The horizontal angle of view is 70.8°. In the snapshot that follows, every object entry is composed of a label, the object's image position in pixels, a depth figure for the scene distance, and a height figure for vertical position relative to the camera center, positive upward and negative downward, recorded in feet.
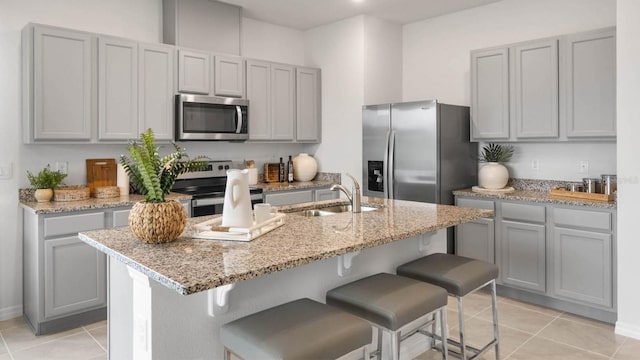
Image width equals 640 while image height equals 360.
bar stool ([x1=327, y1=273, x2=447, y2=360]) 6.04 -1.75
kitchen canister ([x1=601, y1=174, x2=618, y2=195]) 11.21 -0.20
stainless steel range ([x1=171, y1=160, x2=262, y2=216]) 12.85 -0.33
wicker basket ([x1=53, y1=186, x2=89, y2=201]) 11.11 -0.39
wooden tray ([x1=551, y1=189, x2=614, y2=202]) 11.00 -0.48
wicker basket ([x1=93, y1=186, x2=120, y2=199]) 11.76 -0.37
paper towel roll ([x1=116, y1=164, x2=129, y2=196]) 12.35 -0.09
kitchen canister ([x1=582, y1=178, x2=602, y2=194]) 11.69 -0.25
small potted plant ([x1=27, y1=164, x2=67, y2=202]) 11.06 -0.12
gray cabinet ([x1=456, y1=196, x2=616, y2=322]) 10.77 -1.95
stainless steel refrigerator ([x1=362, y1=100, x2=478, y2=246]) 13.23 +0.80
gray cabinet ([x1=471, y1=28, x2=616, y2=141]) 11.30 +2.37
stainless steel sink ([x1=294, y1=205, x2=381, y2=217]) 9.48 -0.72
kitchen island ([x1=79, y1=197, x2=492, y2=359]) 4.99 -1.27
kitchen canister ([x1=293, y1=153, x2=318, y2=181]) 16.81 +0.35
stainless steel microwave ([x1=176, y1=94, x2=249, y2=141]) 13.09 +1.82
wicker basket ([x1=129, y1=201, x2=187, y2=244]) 5.76 -0.56
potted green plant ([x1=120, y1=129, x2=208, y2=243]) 5.76 -0.21
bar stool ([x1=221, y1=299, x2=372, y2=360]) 4.86 -1.79
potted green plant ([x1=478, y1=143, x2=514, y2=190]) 13.42 +0.28
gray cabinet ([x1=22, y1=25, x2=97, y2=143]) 10.69 +2.31
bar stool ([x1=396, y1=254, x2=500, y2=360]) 7.44 -1.67
